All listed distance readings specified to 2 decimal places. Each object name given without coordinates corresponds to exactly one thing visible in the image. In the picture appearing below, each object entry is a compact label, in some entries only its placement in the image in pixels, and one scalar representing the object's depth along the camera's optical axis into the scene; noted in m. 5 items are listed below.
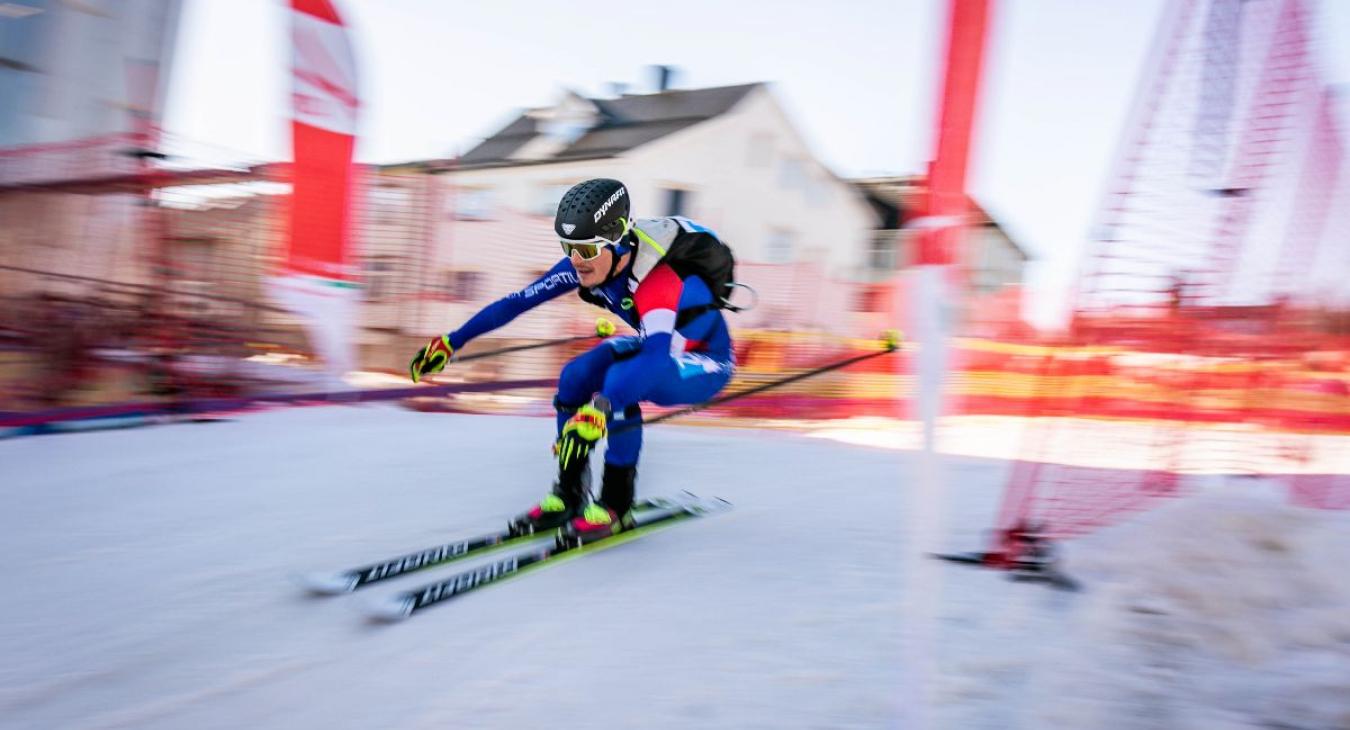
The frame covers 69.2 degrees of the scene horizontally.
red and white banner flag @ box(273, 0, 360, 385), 4.95
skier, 3.18
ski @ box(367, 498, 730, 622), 2.51
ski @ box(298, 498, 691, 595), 2.68
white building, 25.07
